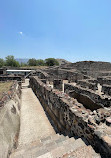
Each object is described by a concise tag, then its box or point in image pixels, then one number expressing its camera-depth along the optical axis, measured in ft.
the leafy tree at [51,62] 198.24
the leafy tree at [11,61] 183.91
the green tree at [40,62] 225.35
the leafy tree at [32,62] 219.80
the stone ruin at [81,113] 7.08
